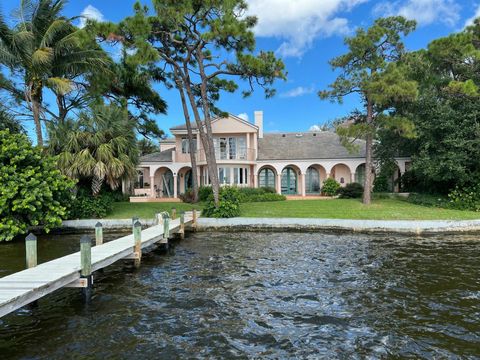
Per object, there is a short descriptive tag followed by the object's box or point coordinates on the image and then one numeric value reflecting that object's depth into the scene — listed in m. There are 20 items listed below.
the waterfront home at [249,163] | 30.58
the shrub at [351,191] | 27.00
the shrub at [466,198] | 20.09
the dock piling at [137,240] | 11.33
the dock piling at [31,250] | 8.09
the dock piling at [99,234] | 11.52
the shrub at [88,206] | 19.27
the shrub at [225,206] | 19.16
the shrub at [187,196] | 26.36
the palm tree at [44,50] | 18.61
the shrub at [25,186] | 14.01
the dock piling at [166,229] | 13.91
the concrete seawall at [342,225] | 16.53
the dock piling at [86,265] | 8.12
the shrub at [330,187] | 29.28
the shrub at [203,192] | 26.61
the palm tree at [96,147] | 18.00
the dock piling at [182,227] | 16.38
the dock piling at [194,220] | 18.55
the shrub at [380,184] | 28.80
